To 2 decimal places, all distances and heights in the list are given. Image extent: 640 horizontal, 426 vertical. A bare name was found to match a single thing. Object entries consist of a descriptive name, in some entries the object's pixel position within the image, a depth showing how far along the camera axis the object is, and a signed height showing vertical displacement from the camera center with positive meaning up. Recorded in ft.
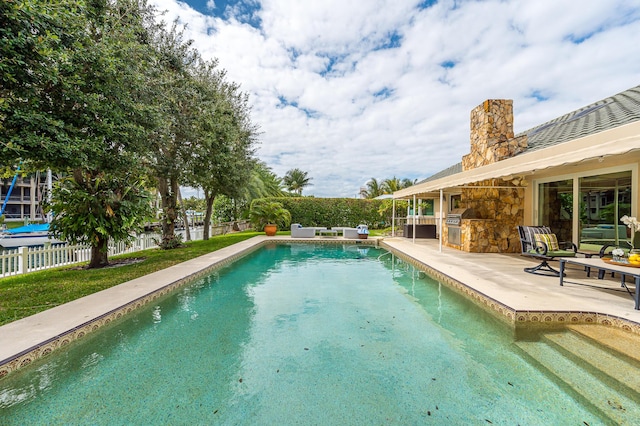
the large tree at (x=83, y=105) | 16.25 +6.83
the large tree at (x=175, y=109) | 33.71 +12.12
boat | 59.93 -5.91
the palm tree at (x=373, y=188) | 134.92 +9.91
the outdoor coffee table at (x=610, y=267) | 15.26 -3.22
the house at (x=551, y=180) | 20.71 +2.93
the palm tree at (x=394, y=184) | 126.31 +11.30
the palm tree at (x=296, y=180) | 140.77 +13.99
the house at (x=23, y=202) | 134.82 +3.40
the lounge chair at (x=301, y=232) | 60.18 -4.49
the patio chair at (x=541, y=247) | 22.85 -2.95
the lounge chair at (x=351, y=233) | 58.13 -4.61
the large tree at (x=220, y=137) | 39.34 +10.38
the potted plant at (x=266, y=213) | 67.72 -0.77
